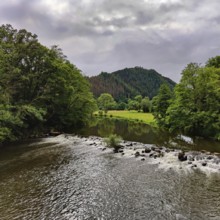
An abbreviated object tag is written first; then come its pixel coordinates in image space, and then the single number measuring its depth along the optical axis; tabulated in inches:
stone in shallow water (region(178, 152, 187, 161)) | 801.2
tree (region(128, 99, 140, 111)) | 4647.6
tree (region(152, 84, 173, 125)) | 2018.1
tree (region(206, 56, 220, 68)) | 1781.5
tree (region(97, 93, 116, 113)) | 5123.0
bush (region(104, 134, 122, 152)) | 1043.9
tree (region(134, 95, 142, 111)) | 4498.0
